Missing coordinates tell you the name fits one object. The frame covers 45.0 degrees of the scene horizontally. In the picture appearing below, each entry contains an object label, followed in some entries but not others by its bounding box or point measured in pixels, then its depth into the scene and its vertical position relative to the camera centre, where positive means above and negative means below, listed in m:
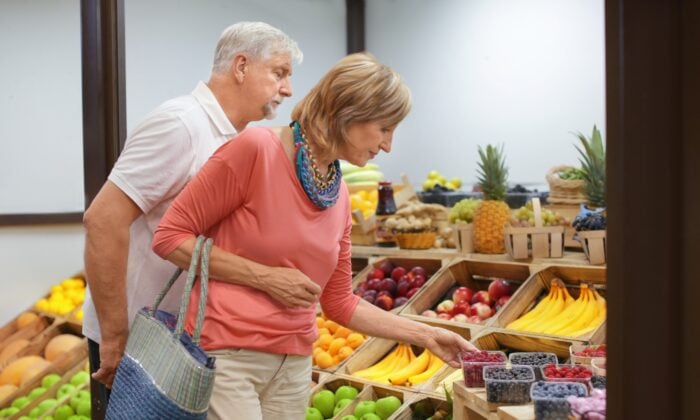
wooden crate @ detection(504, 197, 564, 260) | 3.72 -0.19
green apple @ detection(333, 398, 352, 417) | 3.28 -0.81
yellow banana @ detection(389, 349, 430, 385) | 3.41 -0.72
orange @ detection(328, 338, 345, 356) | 3.82 -0.67
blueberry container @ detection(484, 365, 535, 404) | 2.13 -0.48
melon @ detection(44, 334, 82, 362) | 4.64 -0.80
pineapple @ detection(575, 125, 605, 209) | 3.79 +0.11
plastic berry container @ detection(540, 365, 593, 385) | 2.13 -0.46
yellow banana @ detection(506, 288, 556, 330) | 3.47 -0.49
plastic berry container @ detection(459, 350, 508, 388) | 2.31 -0.46
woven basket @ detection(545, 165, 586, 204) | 4.11 +0.02
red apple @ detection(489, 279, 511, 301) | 3.85 -0.43
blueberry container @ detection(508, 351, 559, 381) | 2.40 -0.47
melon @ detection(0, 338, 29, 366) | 4.77 -0.85
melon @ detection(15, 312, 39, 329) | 5.16 -0.73
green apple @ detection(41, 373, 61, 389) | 4.24 -0.90
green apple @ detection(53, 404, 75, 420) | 3.86 -0.97
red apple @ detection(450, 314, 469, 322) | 3.67 -0.53
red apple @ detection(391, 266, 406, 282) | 4.23 -0.38
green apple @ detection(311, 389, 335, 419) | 3.38 -0.82
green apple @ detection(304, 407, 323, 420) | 3.30 -0.85
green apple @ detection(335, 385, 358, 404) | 3.39 -0.79
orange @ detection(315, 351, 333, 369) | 3.69 -0.71
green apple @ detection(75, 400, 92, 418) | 3.82 -0.94
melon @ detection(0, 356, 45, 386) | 4.52 -0.91
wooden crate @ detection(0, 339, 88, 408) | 4.23 -0.86
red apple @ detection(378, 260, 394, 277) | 4.33 -0.36
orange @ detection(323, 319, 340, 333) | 4.05 -0.62
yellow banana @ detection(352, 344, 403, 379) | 3.58 -0.74
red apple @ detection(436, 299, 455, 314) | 3.87 -0.51
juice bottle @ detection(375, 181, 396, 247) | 4.60 -0.07
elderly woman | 1.87 -0.05
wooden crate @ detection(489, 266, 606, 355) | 3.54 -0.39
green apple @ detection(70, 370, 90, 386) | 4.19 -0.89
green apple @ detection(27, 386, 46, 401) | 4.14 -0.95
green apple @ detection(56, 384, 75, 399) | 4.06 -0.92
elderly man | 2.16 +0.08
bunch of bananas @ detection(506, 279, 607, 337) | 3.30 -0.48
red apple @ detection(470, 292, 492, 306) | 3.82 -0.46
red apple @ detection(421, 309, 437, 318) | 3.83 -0.53
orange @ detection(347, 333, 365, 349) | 3.84 -0.65
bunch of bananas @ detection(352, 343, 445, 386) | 3.42 -0.72
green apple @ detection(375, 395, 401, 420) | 3.18 -0.79
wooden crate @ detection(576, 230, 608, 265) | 3.54 -0.21
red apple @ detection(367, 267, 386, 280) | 4.28 -0.39
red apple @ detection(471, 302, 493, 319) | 3.71 -0.50
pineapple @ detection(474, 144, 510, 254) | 3.97 -0.07
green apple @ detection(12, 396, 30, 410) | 4.14 -0.99
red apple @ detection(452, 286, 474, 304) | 3.87 -0.45
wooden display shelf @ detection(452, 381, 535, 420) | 2.01 -0.55
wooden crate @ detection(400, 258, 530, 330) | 3.87 -0.39
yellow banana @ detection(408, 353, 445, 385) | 3.39 -0.72
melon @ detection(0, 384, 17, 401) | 4.26 -0.96
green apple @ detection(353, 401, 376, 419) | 3.20 -0.80
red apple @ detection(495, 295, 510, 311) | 3.75 -0.47
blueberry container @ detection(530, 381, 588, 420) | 1.84 -0.45
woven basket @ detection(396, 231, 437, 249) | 4.38 -0.22
